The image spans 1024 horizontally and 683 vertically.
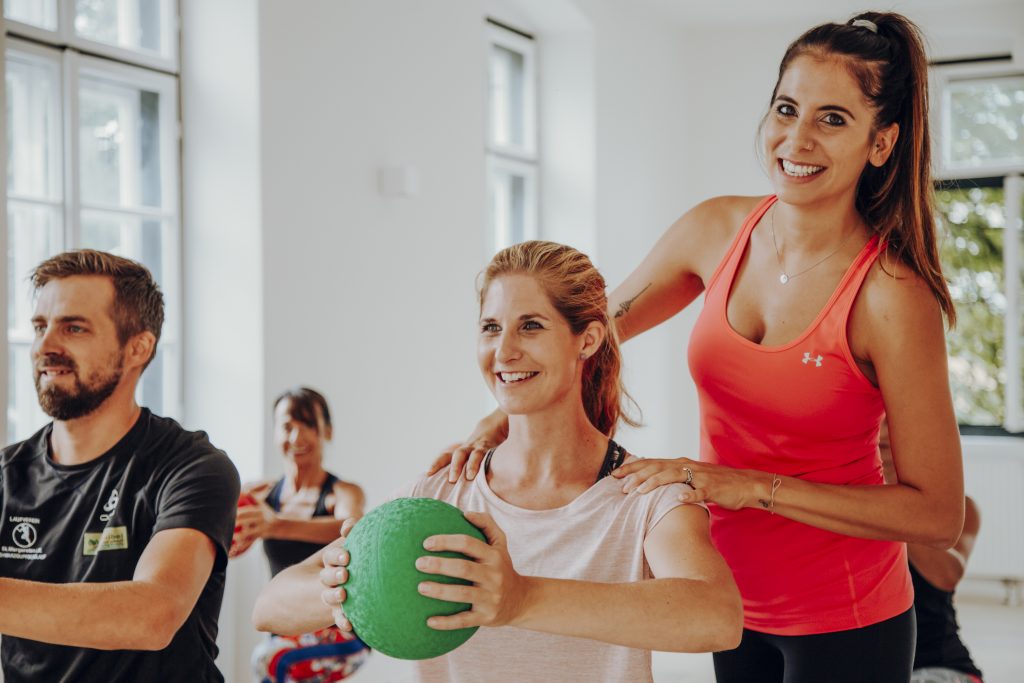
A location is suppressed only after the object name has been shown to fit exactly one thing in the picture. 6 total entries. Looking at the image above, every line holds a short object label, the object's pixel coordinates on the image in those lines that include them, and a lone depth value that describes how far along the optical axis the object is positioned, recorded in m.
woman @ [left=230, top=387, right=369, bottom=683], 3.32
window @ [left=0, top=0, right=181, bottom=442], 3.57
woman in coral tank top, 1.63
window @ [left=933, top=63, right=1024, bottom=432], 7.04
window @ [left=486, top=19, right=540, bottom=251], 6.26
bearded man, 1.86
